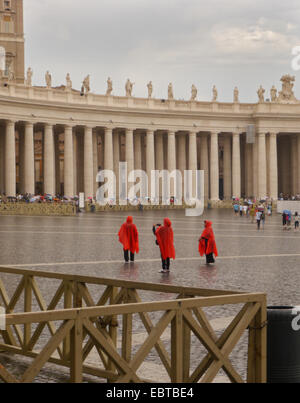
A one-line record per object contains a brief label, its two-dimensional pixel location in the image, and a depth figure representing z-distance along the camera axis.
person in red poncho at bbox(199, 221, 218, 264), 24.69
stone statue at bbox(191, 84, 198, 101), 95.00
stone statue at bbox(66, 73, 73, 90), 85.69
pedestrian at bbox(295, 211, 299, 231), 45.75
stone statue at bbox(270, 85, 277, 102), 99.69
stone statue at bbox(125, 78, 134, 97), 91.19
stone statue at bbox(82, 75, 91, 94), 86.23
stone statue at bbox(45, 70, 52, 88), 84.09
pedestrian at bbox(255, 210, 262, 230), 44.58
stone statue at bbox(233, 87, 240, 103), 98.44
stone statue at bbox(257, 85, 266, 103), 98.14
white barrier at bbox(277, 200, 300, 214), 75.69
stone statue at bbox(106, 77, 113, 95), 88.75
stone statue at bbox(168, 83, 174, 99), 93.94
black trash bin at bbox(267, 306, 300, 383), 8.05
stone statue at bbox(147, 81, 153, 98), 92.50
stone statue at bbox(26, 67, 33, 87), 81.32
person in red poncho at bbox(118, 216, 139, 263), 25.05
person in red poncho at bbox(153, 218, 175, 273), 22.47
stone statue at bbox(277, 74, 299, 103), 102.38
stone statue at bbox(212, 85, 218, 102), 96.92
